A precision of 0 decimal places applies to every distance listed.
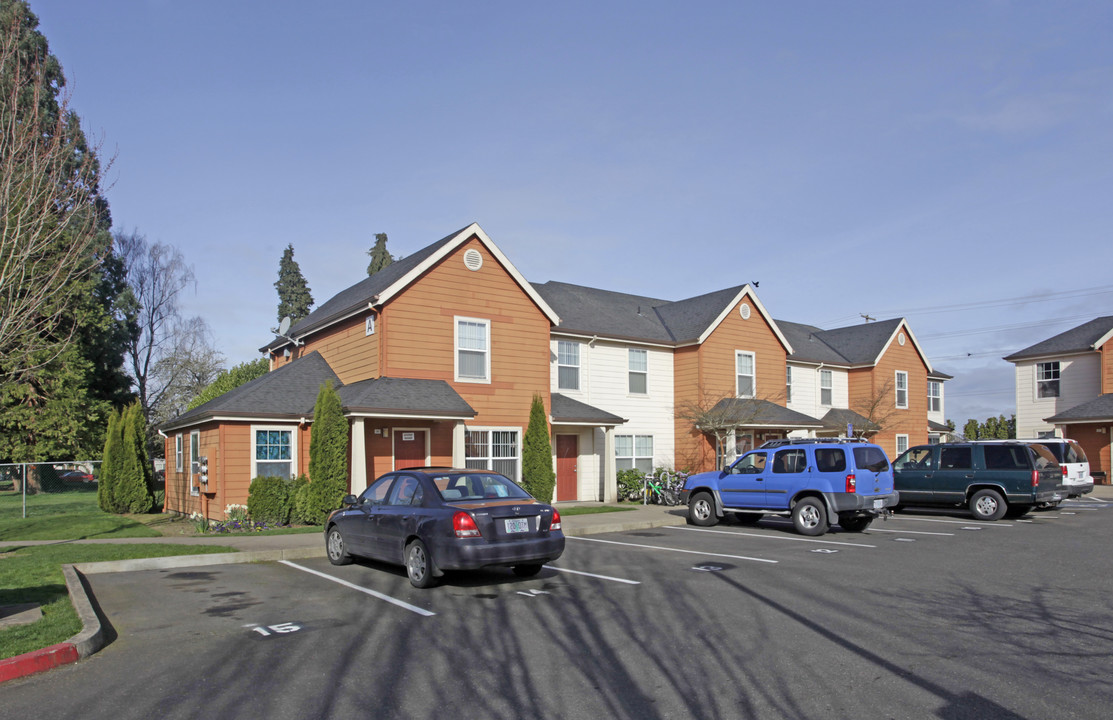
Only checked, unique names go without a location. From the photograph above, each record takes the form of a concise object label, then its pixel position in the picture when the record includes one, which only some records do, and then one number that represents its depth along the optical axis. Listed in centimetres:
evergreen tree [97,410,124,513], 2477
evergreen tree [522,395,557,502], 2133
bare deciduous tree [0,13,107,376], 1141
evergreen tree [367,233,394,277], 5216
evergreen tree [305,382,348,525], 1784
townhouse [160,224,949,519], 1948
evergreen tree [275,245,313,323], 5638
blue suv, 1599
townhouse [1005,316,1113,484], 3428
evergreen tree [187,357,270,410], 3853
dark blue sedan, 983
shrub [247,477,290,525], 1786
